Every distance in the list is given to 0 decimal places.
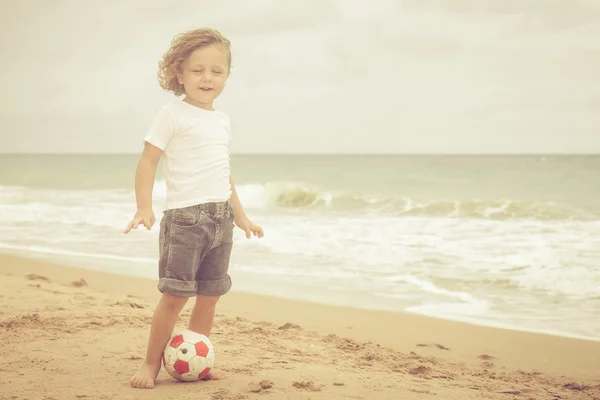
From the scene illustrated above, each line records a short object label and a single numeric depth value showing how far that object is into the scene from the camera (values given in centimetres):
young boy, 318
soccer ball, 334
